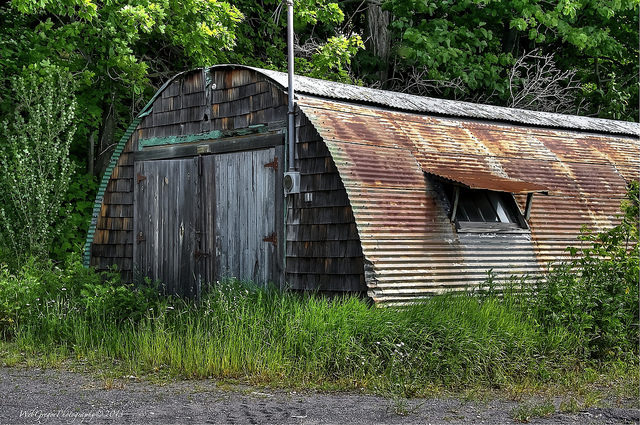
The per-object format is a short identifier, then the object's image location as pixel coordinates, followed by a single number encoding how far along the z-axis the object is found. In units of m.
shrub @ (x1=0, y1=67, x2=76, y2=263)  14.40
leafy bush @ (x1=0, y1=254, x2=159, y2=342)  10.17
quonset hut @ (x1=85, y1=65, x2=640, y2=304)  9.78
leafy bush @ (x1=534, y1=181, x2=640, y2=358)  9.02
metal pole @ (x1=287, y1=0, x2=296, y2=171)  10.33
